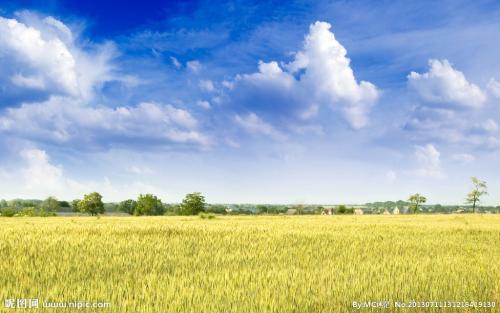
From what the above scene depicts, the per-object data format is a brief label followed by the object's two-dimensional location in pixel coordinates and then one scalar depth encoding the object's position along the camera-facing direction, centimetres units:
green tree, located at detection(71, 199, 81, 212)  14879
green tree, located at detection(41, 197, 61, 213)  16899
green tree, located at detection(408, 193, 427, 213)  14161
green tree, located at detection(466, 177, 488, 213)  11238
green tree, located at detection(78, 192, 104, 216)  14112
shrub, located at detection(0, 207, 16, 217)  9431
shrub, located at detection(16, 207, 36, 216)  10658
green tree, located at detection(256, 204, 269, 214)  15275
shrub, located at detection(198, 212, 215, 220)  5438
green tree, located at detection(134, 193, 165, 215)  14200
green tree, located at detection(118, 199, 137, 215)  16682
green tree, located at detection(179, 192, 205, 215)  13100
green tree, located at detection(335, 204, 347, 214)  12746
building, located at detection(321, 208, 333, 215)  14145
